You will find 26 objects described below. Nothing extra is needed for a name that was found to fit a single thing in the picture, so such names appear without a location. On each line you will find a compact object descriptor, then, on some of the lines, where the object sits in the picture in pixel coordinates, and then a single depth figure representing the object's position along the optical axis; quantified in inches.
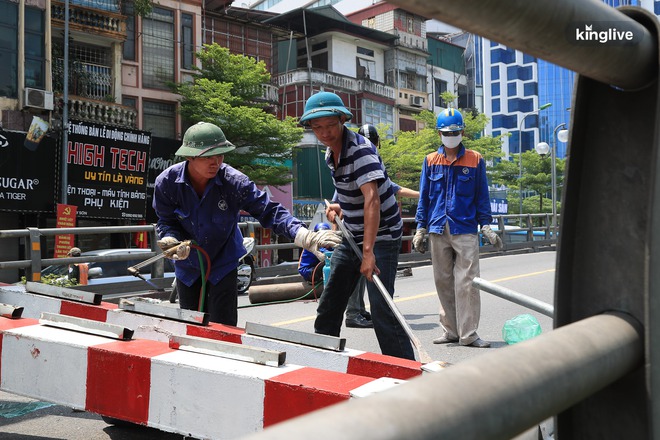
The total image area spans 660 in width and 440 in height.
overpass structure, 23.6
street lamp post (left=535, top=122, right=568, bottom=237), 1028.7
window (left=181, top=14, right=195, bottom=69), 1148.5
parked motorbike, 468.1
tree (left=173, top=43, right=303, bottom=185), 1045.2
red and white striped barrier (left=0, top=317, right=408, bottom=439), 95.7
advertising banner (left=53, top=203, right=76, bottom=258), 790.5
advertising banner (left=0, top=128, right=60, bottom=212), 836.6
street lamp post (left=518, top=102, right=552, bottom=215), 1688.7
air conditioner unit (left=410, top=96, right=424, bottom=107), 1844.7
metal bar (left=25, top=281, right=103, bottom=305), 163.8
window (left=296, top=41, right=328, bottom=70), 1662.2
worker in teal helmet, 170.2
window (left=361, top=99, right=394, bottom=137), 1667.1
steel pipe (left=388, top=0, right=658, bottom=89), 25.1
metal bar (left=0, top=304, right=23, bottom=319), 135.9
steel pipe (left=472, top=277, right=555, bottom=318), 75.3
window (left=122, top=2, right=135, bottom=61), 1083.9
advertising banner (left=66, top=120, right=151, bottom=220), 907.4
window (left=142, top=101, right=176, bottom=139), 1097.4
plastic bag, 208.5
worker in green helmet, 176.6
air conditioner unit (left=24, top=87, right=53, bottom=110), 853.8
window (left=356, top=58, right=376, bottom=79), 1721.2
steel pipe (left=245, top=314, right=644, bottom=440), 21.3
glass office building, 3506.4
